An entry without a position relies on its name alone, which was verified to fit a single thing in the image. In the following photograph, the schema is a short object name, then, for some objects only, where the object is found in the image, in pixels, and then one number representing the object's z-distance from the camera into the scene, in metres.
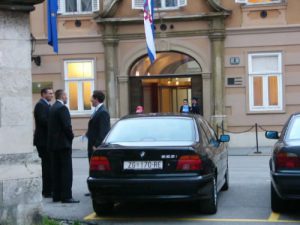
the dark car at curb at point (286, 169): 8.51
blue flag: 20.64
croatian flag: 22.21
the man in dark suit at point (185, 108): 23.80
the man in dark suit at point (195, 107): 23.81
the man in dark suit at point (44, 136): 11.25
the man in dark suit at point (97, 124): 11.03
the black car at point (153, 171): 8.77
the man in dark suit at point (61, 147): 10.55
